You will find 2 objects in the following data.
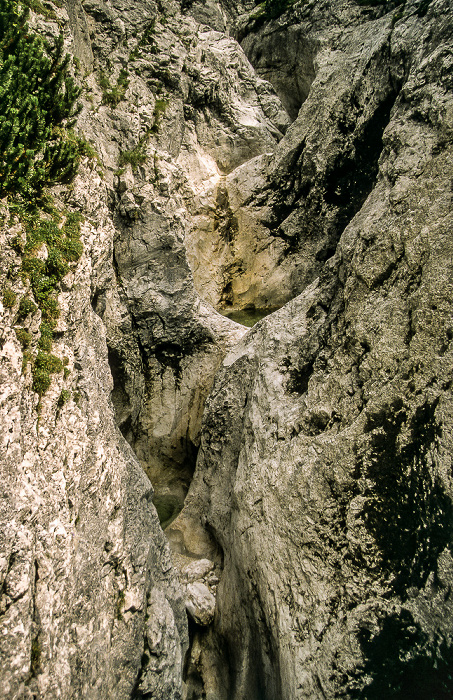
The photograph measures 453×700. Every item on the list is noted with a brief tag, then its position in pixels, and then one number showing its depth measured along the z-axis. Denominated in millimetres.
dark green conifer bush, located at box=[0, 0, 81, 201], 7074
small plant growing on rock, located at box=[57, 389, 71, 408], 6930
